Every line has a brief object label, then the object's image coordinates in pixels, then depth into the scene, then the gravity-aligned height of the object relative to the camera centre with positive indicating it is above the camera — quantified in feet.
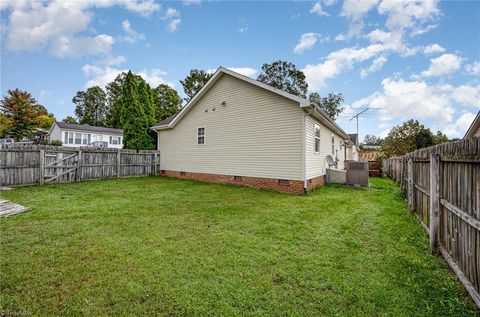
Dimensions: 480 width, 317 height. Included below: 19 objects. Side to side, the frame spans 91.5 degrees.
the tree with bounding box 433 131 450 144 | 92.94 +11.90
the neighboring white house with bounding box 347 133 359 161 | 83.92 +5.69
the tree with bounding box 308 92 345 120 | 115.44 +30.71
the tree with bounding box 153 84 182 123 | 114.91 +32.43
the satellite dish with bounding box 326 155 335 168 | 42.35 +0.71
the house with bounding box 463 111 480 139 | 37.82 +6.76
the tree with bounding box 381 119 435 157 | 87.74 +10.50
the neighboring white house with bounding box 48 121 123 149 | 110.34 +13.82
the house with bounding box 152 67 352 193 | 32.17 +4.49
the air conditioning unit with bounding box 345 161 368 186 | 37.64 -1.17
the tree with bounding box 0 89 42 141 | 117.80 +24.65
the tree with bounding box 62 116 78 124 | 163.73 +30.32
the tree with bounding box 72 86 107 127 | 168.25 +41.12
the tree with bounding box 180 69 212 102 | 112.68 +40.04
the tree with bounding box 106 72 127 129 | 141.69 +38.40
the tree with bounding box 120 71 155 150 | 61.05 +11.46
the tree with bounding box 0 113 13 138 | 104.42 +17.02
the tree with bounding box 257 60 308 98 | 103.45 +39.38
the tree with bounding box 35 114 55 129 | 136.21 +25.17
